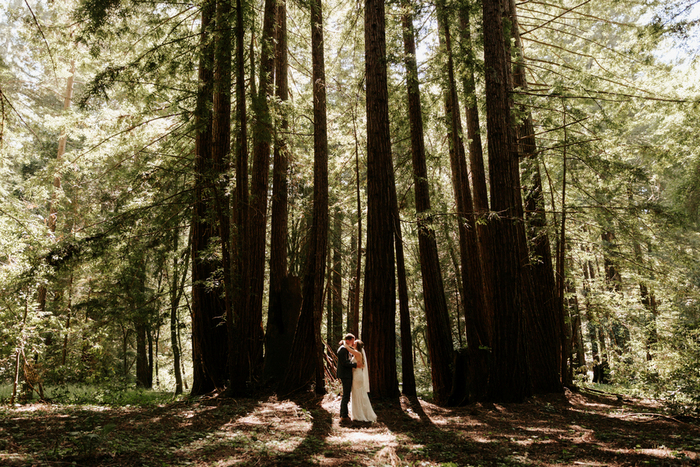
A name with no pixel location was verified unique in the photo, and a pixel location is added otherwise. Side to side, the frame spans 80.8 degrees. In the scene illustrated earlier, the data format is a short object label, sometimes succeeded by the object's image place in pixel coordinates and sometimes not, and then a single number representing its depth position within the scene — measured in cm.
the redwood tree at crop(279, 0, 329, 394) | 912
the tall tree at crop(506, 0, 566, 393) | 1002
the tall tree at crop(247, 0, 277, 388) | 830
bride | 742
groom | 750
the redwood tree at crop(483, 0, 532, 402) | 844
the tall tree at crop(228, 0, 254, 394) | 757
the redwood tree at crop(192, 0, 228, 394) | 880
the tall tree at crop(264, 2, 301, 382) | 963
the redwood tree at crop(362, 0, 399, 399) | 852
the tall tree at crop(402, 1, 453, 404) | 950
